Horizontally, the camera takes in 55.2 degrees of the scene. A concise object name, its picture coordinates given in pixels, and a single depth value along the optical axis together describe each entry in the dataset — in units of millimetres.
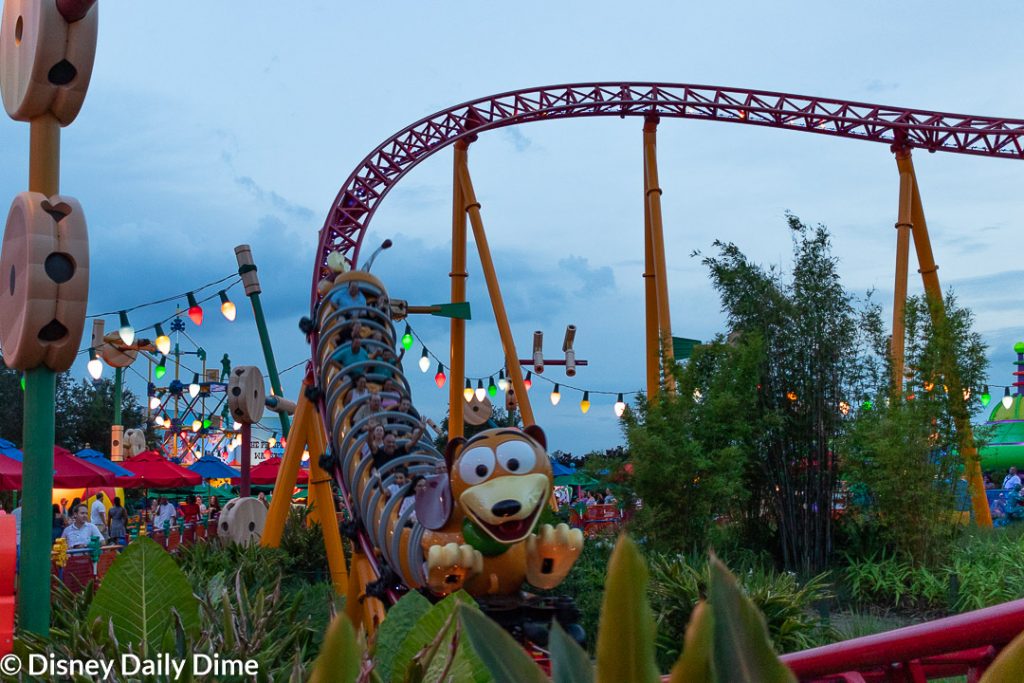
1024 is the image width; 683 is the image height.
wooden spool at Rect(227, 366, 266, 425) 9195
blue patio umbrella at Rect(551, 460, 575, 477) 19627
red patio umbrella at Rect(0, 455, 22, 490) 9273
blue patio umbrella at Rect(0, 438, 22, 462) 10091
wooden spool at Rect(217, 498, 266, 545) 8820
